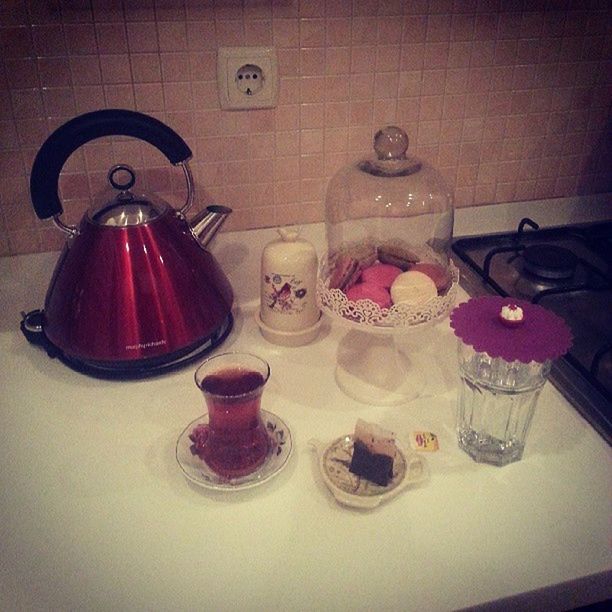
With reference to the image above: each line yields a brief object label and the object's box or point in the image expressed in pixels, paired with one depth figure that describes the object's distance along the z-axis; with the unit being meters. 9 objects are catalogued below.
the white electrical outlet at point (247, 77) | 0.95
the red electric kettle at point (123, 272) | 0.78
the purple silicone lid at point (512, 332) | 0.63
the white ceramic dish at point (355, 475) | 0.65
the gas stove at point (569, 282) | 0.79
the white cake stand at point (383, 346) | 0.75
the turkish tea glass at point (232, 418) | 0.69
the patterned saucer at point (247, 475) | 0.67
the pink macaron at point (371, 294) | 0.78
